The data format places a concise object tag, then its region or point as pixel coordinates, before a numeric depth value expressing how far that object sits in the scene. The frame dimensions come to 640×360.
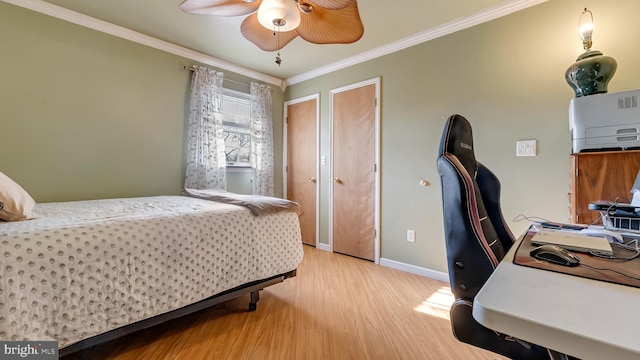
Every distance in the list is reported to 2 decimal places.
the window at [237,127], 3.49
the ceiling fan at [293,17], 1.50
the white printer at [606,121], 1.38
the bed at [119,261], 1.12
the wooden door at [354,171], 3.12
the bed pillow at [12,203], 1.33
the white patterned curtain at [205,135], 3.06
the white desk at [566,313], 0.36
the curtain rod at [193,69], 3.07
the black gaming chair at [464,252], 0.84
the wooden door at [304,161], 3.74
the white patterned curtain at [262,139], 3.66
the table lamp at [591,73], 1.58
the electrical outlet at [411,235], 2.77
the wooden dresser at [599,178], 1.42
